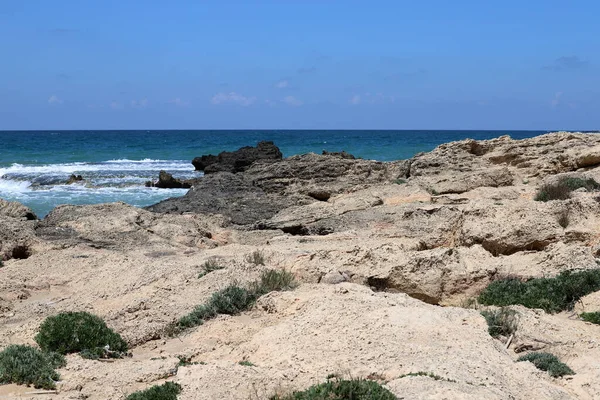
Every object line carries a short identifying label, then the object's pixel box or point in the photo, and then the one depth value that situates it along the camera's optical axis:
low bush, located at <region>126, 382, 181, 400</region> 5.58
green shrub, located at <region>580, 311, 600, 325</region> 8.00
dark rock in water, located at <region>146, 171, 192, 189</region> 36.00
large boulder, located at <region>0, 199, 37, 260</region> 13.16
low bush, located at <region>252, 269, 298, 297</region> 9.01
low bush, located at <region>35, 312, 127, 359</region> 7.30
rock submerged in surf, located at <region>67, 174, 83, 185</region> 38.59
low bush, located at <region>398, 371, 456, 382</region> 5.46
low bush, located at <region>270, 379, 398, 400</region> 5.14
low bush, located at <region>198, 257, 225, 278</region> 10.01
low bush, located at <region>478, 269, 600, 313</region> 8.75
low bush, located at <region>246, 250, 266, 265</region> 10.55
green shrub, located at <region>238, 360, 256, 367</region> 6.31
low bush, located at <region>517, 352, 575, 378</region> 6.24
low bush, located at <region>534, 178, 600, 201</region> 15.05
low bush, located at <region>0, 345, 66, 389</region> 6.21
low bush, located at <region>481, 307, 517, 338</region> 7.35
